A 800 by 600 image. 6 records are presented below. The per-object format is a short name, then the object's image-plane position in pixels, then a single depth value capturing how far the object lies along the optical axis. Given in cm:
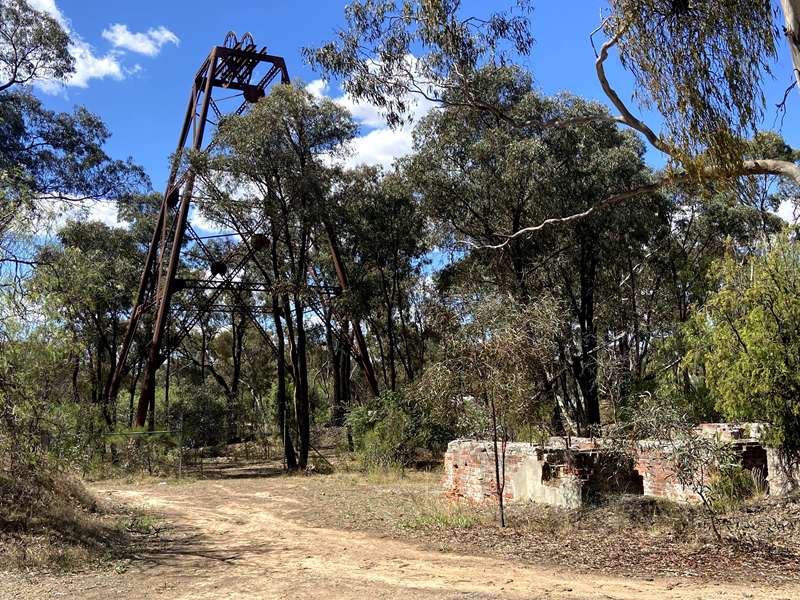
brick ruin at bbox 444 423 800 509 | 1081
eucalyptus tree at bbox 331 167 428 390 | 2423
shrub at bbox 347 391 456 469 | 2056
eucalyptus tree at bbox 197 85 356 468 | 2128
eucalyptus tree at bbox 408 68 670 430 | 2033
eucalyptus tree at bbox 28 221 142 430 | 927
